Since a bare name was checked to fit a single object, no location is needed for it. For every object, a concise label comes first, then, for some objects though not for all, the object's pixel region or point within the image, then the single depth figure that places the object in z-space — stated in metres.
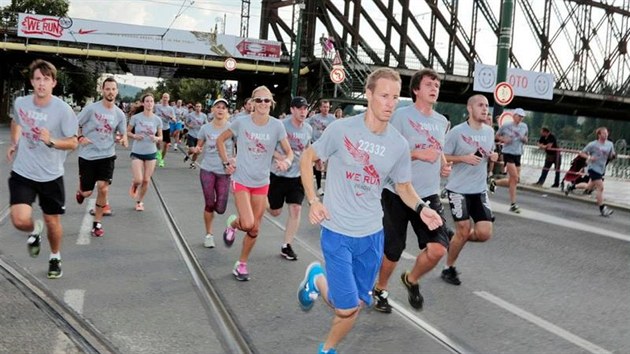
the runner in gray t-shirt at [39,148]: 5.33
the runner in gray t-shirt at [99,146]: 7.99
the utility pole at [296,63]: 29.12
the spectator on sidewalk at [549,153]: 18.73
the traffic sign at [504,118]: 17.04
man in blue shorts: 3.73
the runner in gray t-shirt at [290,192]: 7.05
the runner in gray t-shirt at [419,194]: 5.18
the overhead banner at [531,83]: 26.28
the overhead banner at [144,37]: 36.44
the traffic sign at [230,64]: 35.00
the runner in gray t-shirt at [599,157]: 13.41
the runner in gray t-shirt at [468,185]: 6.22
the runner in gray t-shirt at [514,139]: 13.46
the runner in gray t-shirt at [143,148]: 9.76
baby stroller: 16.83
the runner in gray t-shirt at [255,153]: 6.20
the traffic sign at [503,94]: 17.25
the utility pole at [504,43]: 16.92
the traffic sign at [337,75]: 25.84
